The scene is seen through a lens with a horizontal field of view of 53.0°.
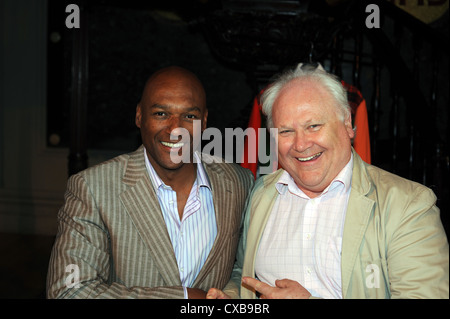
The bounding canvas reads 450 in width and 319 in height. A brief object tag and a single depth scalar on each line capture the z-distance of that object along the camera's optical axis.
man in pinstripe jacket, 1.65
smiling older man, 1.47
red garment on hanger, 2.33
